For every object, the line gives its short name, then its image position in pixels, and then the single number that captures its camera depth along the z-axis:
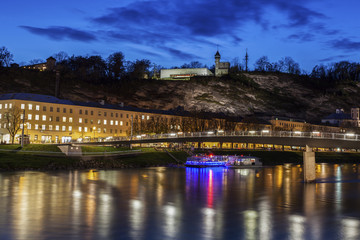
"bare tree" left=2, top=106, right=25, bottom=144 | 121.56
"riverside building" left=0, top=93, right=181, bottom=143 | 131.25
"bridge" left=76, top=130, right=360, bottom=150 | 67.12
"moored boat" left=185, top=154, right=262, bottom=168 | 107.81
